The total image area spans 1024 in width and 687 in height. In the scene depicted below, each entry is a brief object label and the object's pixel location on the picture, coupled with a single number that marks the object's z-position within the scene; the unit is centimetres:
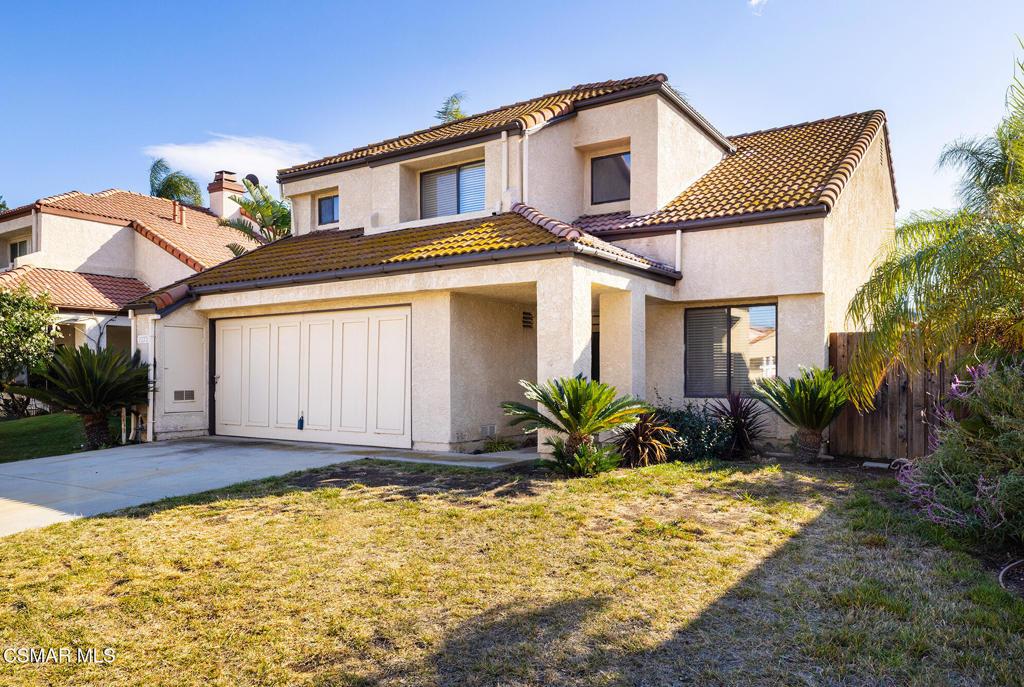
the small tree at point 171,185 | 3719
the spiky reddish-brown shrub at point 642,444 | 1033
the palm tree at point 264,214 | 2384
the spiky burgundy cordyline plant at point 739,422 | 1155
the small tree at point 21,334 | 1547
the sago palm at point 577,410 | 943
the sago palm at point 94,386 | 1363
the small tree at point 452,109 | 2725
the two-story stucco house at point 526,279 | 1198
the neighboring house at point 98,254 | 2262
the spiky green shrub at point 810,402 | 1084
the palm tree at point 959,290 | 733
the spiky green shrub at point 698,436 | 1090
